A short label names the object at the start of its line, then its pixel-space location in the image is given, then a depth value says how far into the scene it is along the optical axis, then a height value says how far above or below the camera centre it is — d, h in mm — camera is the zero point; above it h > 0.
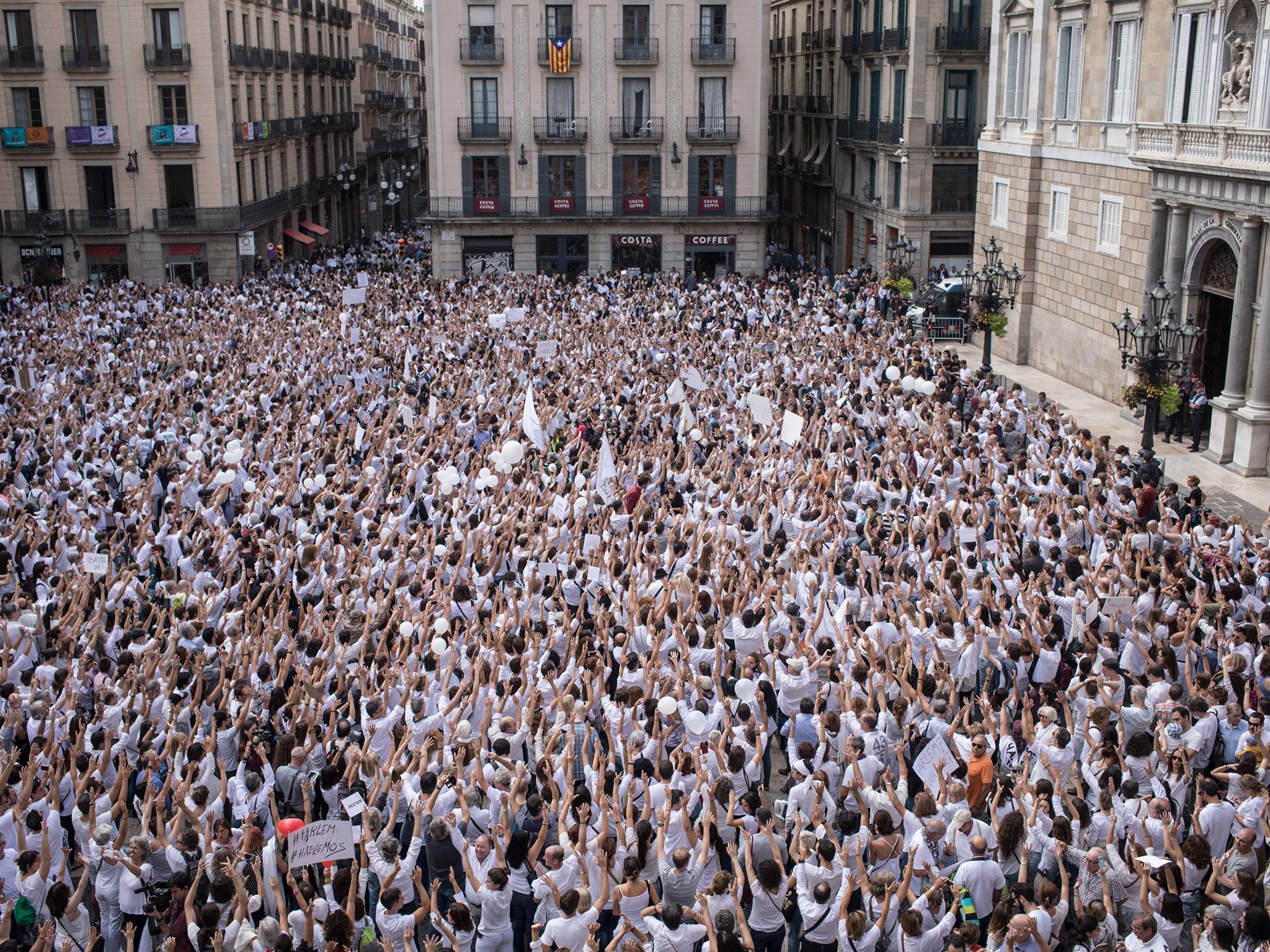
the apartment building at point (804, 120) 54438 +2041
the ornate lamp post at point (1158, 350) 20156 -2924
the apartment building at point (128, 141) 44156 +859
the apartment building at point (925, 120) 41812 +1522
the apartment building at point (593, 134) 46688 +1164
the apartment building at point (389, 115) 73938 +3231
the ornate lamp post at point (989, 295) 28406 -2882
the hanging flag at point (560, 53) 46062 +4001
